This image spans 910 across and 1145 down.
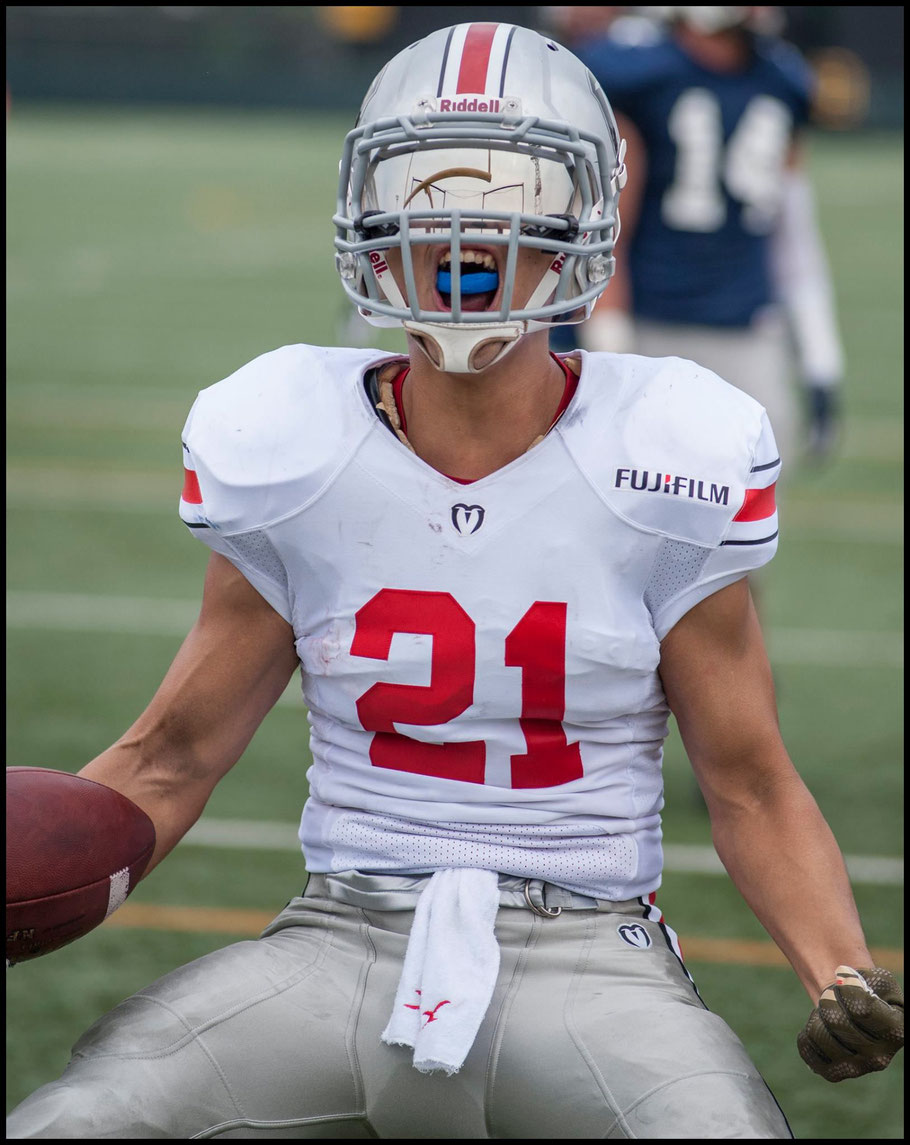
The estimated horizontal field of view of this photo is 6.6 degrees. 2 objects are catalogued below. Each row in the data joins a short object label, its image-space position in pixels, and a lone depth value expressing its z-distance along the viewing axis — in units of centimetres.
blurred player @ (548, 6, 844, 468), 1046
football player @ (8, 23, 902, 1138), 750
